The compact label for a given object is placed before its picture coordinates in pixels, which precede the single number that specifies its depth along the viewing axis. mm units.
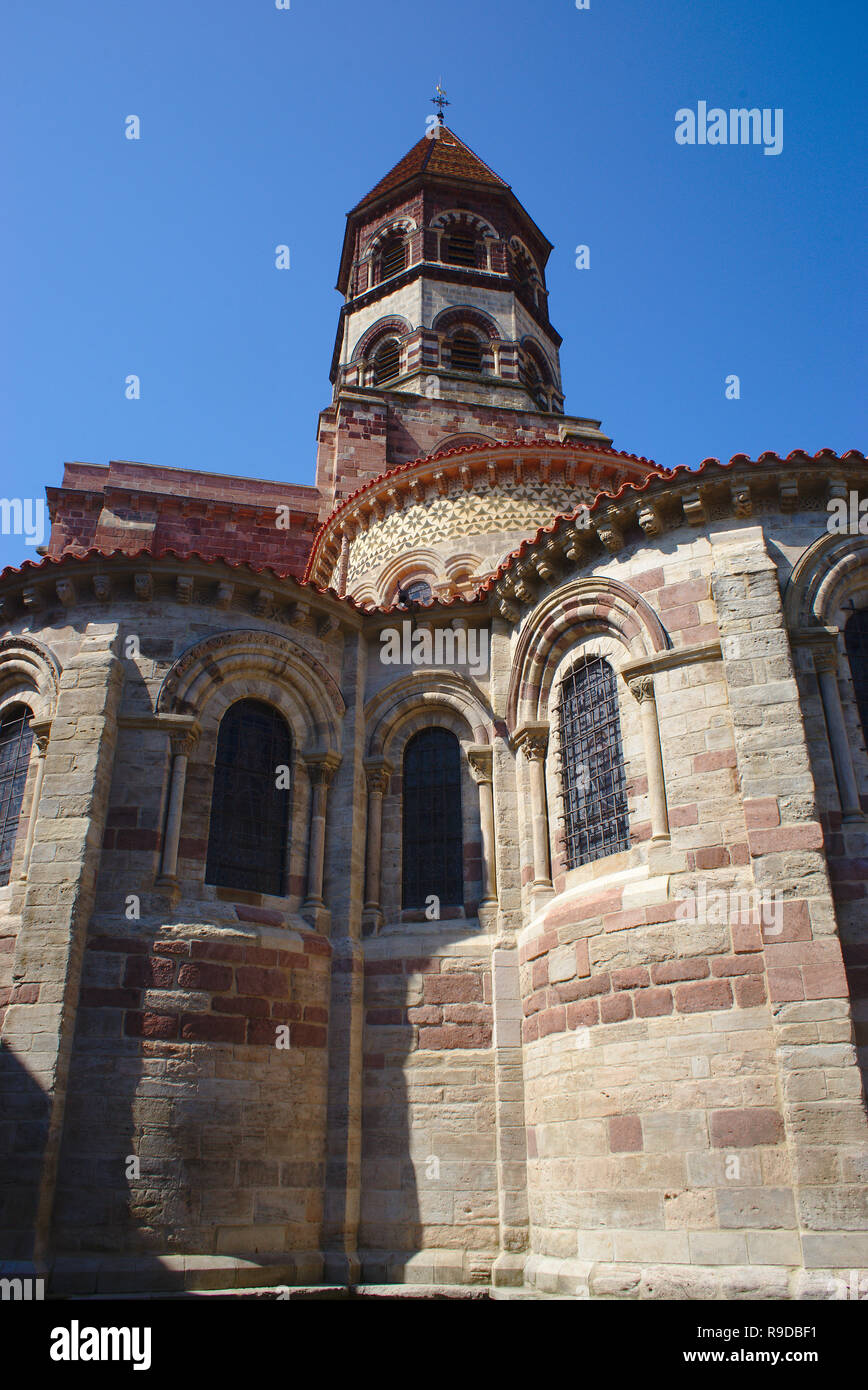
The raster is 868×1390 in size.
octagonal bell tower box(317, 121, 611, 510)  21453
